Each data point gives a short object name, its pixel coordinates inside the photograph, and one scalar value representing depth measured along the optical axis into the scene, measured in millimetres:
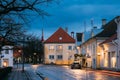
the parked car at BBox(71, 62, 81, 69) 47214
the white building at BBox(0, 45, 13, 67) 61879
